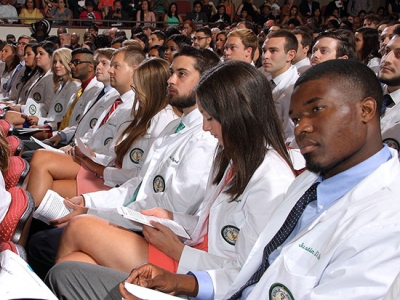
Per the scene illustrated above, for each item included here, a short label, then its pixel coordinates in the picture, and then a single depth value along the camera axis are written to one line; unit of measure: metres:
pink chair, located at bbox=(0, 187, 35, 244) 1.92
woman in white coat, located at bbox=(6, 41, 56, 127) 5.36
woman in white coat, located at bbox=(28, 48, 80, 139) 5.21
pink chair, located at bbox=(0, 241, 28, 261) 1.64
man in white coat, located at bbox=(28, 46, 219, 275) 2.30
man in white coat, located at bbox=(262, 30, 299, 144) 4.41
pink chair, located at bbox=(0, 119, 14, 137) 3.91
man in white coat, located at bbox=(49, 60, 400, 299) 1.18
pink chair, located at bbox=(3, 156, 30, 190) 2.53
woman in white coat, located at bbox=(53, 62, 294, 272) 1.71
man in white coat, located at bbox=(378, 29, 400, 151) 2.77
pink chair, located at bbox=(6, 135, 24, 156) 3.23
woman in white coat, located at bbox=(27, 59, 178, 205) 3.06
